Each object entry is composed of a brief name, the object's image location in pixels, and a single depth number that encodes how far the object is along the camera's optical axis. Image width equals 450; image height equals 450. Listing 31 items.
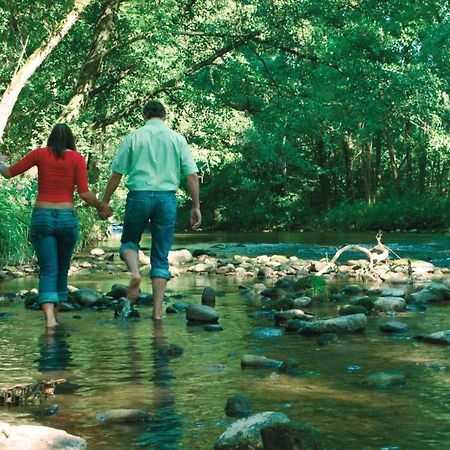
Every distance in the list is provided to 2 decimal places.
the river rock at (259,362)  6.06
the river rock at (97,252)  20.92
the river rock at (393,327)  7.74
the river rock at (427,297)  10.24
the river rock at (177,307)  9.51
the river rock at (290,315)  8.59
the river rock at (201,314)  8.57
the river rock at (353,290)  11.68
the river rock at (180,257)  18.85
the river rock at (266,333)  7.57
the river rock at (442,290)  10.53
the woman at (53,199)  8.09
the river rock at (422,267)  15.26
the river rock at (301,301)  9.87
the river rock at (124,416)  4.49
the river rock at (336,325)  7.60
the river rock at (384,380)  5.31
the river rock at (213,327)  8.02
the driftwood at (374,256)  14.89
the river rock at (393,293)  10.42
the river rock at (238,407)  4.62
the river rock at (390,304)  9.33
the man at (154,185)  8.54
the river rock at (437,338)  6.98
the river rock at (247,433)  3.87
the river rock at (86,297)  10.37
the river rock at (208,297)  10.41
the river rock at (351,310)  8.88
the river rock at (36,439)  3.75
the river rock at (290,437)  3.62
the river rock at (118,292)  11.05
